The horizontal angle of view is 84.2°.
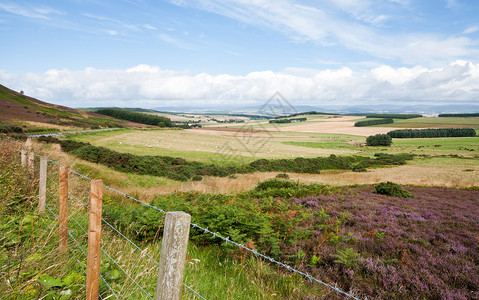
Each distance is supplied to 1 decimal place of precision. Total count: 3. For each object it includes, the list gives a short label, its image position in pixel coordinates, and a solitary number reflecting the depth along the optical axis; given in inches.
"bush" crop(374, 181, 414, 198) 622.8
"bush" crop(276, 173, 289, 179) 1332.4
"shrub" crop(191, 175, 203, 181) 1215.6
